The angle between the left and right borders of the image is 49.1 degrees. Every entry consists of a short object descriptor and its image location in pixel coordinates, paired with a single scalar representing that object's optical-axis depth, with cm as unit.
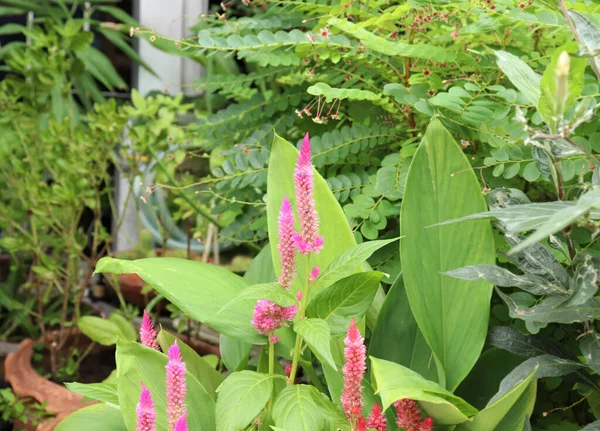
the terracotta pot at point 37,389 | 108
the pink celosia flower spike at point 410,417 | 60
